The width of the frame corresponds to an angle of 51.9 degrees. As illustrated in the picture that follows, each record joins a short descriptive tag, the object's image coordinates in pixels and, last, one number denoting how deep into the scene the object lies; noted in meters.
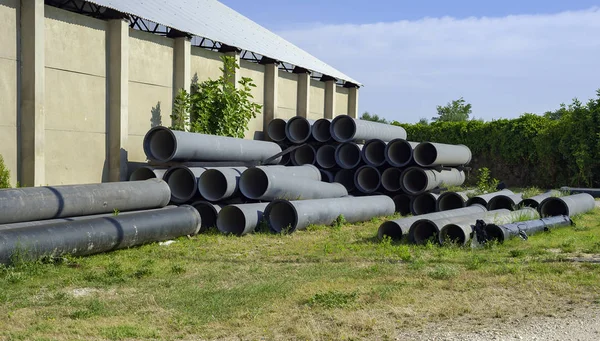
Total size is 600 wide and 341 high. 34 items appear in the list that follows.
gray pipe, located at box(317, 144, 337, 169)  15.57
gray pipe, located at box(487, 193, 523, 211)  13.26
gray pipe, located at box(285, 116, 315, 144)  16.56
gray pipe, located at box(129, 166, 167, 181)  11.81
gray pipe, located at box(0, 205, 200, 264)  7.47
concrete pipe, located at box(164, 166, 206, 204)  11.43
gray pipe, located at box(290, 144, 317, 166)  15.98
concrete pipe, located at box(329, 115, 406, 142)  15.20
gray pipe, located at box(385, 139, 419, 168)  14.37
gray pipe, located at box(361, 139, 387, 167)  14.79
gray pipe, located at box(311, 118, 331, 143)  15.81
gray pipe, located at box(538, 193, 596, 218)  12.76
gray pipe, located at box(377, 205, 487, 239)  10.21
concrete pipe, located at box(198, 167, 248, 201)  11.45
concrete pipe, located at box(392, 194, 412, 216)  14.63
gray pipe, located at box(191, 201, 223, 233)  11.26
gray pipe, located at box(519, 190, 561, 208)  13.14
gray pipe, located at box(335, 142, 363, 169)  15.05
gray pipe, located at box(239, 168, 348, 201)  11.60
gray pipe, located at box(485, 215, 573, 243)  9.77
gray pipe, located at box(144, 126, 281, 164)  11.91
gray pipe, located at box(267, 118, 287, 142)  17.75
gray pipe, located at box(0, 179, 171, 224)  8.37
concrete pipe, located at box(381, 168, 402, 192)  14.53
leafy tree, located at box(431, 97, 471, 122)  57.67
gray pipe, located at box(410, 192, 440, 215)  14.18
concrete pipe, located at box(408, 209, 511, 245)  9.66
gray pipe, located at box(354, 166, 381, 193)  14.73
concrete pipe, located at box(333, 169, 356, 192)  15.30
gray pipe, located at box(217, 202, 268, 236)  10.74
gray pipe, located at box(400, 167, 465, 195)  14.17
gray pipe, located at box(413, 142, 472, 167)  14.58
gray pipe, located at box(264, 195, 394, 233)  10.99
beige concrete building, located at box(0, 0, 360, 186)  11.14
